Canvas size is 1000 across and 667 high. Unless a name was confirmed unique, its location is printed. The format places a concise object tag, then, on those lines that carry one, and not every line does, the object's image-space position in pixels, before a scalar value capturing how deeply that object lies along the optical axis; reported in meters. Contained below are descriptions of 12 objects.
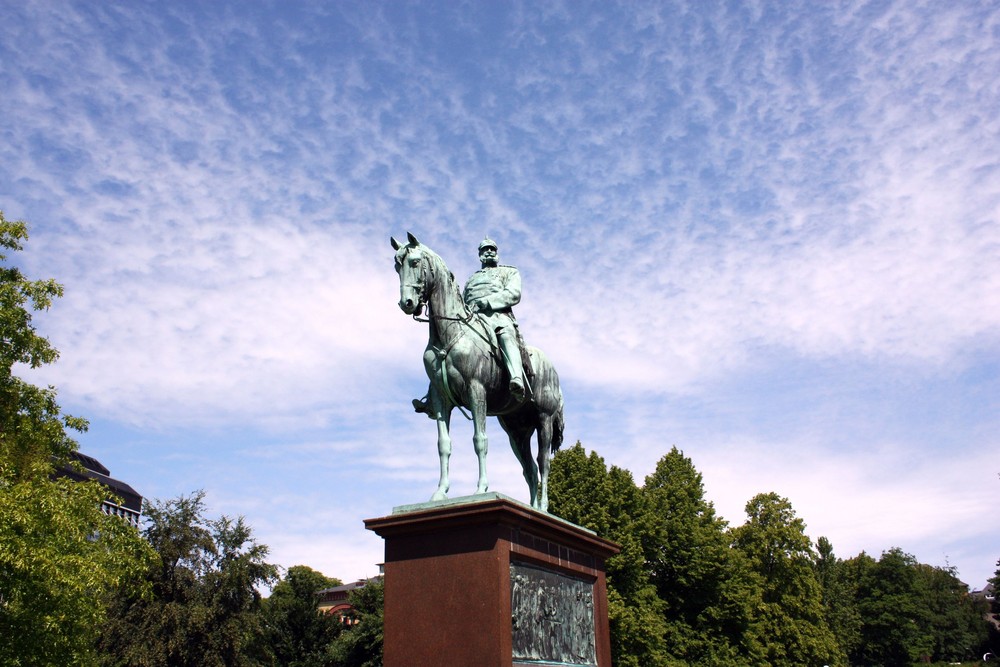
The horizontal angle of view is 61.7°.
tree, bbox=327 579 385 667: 37.28
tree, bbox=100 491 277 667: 31.64
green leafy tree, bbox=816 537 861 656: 61.61
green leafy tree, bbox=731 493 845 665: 38.50
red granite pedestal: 8.74
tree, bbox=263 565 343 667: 38.97
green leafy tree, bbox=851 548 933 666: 65.12
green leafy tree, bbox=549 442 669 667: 31.05
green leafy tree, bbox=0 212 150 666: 14.82
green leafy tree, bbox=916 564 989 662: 77.00
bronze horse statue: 10.30
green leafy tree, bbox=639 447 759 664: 34.09
